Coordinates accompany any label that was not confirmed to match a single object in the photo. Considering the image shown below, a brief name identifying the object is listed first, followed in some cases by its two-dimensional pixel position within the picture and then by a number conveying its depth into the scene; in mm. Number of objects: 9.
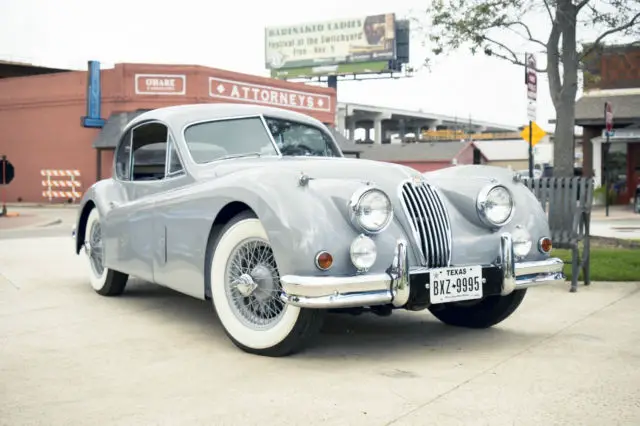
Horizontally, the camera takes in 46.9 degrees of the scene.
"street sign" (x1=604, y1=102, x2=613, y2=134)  18531
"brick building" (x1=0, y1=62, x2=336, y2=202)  29891
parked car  3979
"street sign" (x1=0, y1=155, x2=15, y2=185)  19016
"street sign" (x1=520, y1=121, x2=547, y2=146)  11736
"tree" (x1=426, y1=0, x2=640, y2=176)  11398
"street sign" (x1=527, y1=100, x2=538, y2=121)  9750
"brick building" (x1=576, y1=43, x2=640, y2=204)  26711
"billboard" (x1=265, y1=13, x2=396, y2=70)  63844
